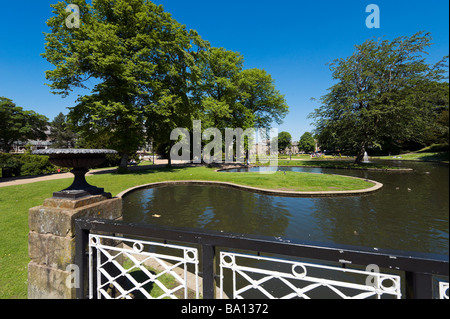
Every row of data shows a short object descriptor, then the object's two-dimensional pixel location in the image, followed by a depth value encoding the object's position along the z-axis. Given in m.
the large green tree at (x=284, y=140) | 83.31
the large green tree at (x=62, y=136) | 50.26
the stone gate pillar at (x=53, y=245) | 2.17
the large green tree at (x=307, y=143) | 76.70
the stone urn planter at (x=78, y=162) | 2.27
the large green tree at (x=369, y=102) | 14.33
